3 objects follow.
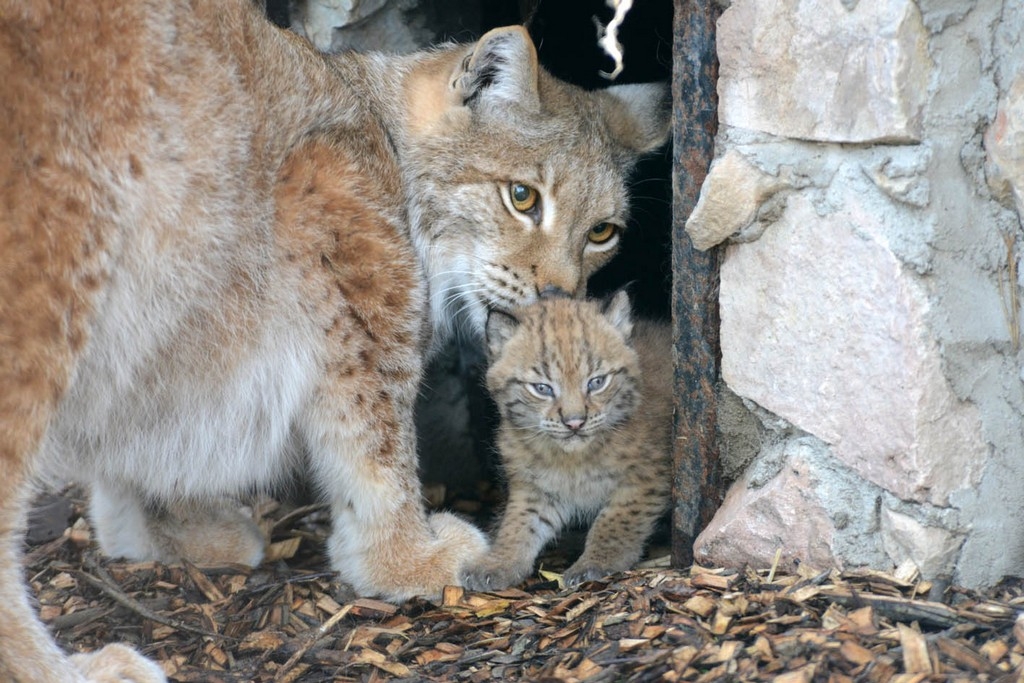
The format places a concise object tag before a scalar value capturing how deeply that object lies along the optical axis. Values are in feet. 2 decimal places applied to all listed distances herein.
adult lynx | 18.67
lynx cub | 26.09
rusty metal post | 22.15
